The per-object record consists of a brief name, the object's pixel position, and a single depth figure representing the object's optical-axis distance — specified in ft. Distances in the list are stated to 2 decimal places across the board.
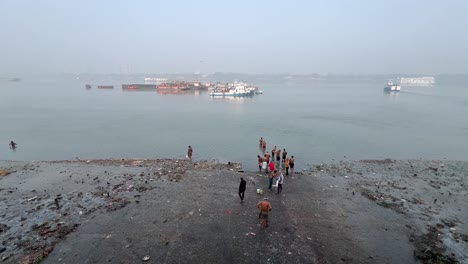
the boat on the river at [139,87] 448.65
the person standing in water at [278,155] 77.87
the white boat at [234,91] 322.81
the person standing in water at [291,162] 67.77
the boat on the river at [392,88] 433.89
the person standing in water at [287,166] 66.23
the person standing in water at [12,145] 102.66
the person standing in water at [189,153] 86.48
